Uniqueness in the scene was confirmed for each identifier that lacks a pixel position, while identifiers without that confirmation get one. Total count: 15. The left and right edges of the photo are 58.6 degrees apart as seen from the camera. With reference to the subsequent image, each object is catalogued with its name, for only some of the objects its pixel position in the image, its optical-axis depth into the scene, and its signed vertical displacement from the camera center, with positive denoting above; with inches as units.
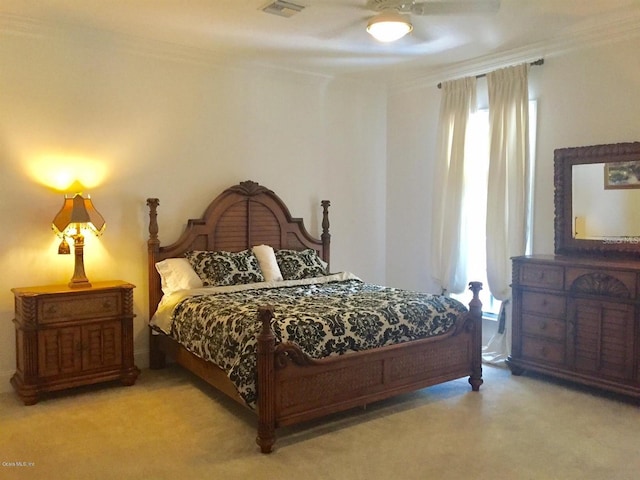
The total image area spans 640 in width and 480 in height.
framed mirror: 162.6 +6.5
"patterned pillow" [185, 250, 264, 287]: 177.5 -14.4
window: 203.0 +6.5
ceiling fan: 129.6 +49.1
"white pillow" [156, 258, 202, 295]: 175.3 -16.5
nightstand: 150.5 -31.4
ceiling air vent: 147.3 +56.4
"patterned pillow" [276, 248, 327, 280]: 195.2 -14.7
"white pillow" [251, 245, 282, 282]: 189.5 -13.7
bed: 123.6 -30.9
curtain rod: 181.0 +50.9
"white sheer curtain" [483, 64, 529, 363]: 184.7 +12.1
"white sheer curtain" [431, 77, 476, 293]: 205.0 +13.8
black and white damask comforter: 128.8 -24.2
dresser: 149.1 -27.5
